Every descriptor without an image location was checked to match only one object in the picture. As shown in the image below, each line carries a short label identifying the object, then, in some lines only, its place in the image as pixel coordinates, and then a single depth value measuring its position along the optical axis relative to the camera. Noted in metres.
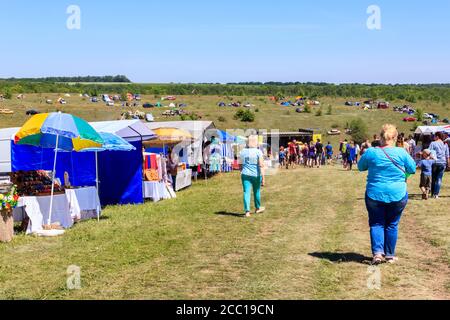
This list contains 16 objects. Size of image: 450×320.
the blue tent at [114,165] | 13.96
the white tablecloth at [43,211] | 9.80
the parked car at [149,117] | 62.67
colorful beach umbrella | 9.96
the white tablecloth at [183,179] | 17.30
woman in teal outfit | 10.72
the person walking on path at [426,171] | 13.11
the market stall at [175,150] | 17.12
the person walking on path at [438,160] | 13.10
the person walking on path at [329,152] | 30.65
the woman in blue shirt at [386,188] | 6.62
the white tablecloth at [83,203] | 11.05
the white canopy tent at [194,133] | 22.00
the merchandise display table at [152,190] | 14.52
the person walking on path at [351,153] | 24.88
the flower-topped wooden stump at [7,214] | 8.91
